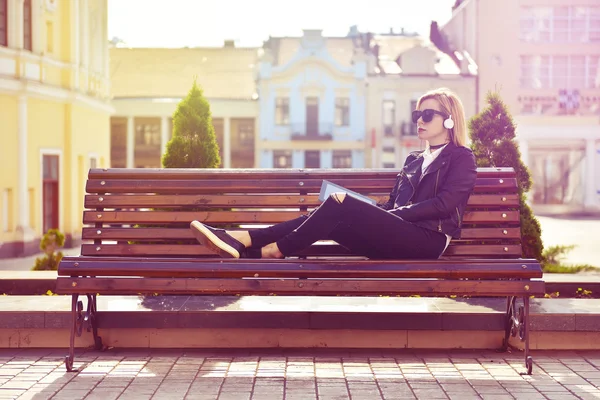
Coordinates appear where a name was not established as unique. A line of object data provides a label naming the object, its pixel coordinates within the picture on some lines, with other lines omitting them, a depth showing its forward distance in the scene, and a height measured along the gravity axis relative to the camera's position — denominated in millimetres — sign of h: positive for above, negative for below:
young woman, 4719 -274
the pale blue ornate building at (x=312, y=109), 42625 +3023
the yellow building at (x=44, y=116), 20031 +1305
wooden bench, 4559 -499
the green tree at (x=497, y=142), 8016 +277
